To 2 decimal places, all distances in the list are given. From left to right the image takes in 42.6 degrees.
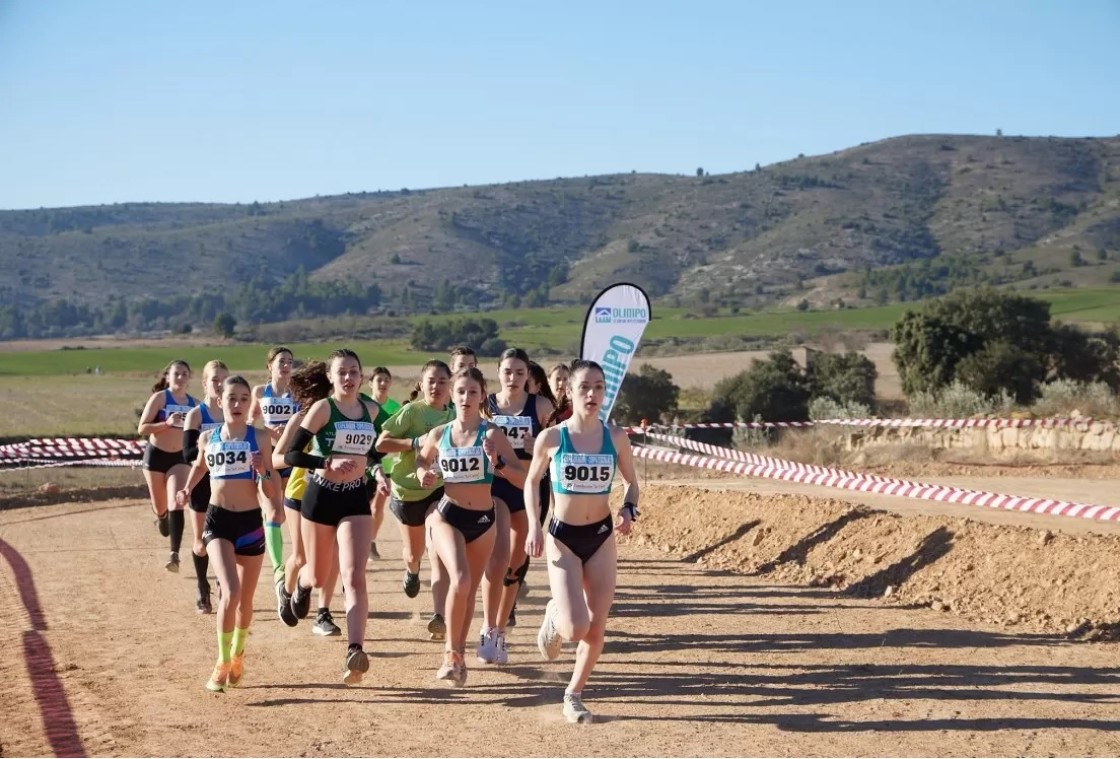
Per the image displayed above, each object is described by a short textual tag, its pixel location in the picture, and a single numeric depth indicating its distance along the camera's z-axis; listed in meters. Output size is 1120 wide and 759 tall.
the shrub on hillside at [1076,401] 26.38
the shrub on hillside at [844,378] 40.75
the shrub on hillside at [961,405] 28.88
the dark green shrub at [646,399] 41.16
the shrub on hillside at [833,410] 31.74
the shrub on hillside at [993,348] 35.72
